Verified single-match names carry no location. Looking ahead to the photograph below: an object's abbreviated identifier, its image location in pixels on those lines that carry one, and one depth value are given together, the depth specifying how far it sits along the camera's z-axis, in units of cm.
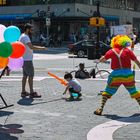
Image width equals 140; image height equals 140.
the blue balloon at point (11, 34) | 986
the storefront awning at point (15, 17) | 6406
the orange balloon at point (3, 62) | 977
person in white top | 1198
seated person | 1776
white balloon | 983
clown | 1008
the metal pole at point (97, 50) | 3112
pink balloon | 1030
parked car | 3425
